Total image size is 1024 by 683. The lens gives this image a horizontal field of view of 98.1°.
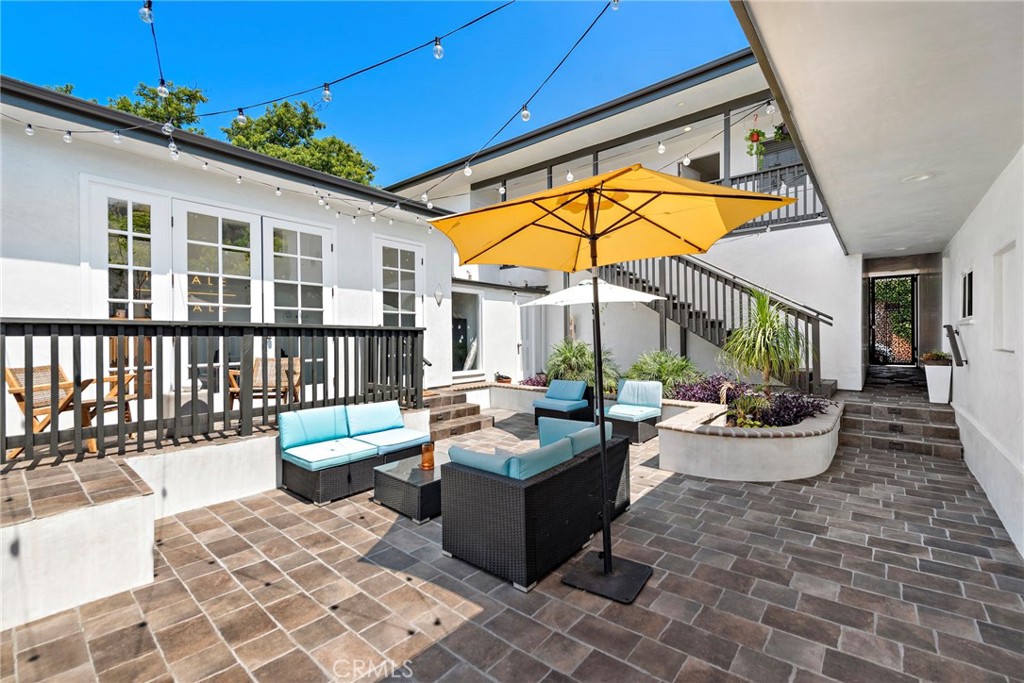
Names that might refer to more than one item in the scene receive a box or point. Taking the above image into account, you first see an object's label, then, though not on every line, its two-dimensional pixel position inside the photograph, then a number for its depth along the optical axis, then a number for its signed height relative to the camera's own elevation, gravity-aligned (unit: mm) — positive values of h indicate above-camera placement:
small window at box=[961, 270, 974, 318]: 5167 +484
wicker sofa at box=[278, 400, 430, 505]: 4086 -1057
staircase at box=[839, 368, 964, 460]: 5602 -1215
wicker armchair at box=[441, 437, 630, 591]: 2729 -1183
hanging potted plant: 4812 +2154
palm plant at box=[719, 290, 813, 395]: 6121 -97
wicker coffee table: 3695 -1297
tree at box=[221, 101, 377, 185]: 17766 +8347
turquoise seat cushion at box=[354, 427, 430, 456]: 4508 -1051
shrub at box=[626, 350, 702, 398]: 7918 -594
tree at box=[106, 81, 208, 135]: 15352 +8760
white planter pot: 6551 -692
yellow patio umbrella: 2348 +776
